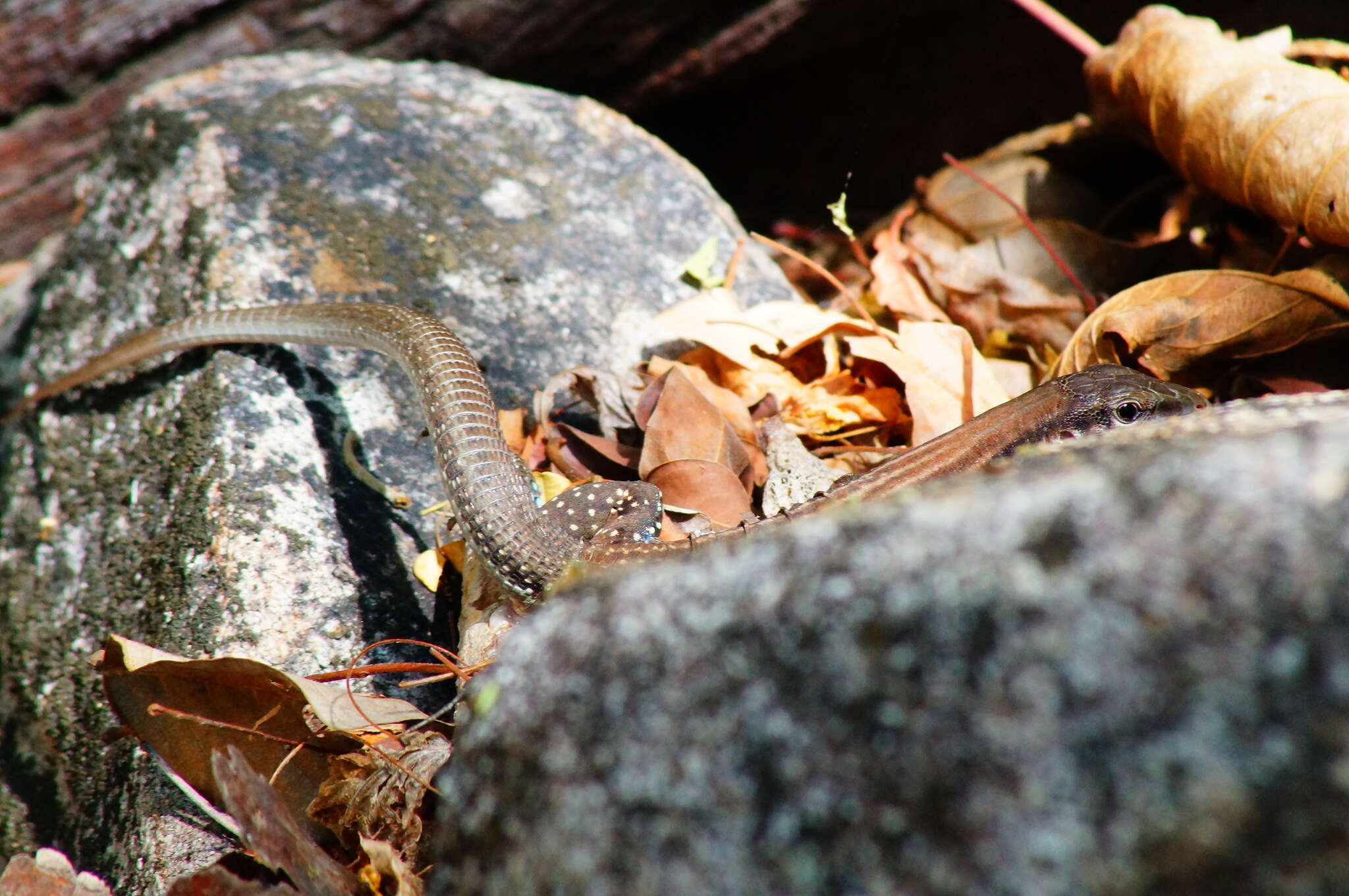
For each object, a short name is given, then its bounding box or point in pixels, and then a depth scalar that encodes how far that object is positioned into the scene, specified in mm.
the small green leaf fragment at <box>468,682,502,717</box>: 2721
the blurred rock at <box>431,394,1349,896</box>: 1970
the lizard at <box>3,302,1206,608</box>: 5309
